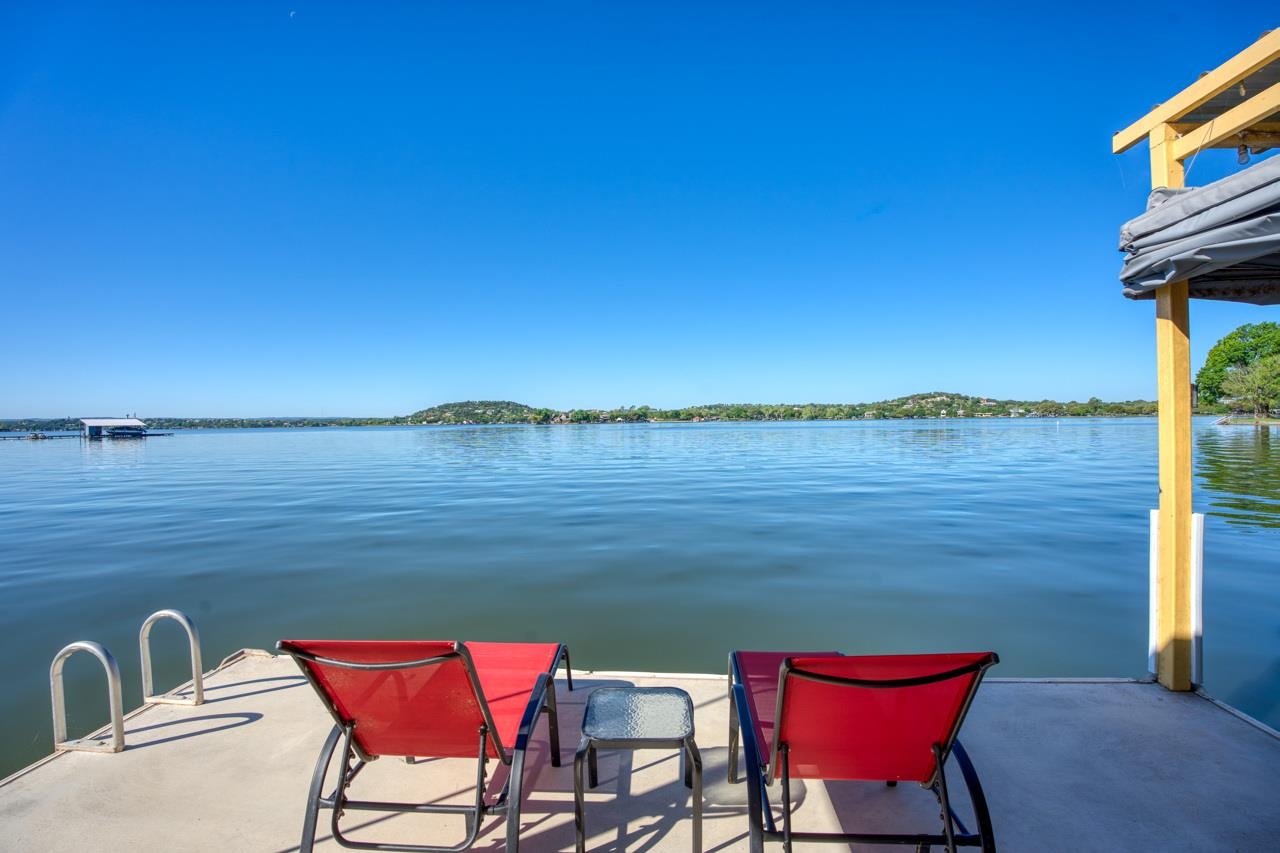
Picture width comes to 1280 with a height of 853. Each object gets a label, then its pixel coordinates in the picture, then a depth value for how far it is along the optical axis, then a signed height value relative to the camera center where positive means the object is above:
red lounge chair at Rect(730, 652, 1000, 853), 1.68 -0.99
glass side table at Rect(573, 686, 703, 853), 1.85 -1.04
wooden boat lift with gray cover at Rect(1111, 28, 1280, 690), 2.90 +0.08
